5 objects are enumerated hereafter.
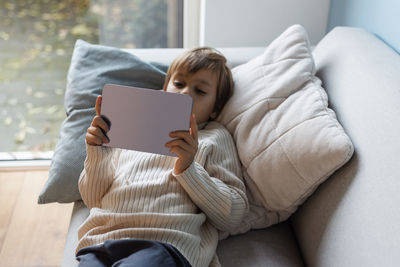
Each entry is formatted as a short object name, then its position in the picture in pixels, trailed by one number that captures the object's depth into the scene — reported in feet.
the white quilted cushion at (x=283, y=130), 3.81
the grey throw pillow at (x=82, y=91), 4.50
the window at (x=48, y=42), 6.89
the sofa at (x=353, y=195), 3.19
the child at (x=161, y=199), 3.51
